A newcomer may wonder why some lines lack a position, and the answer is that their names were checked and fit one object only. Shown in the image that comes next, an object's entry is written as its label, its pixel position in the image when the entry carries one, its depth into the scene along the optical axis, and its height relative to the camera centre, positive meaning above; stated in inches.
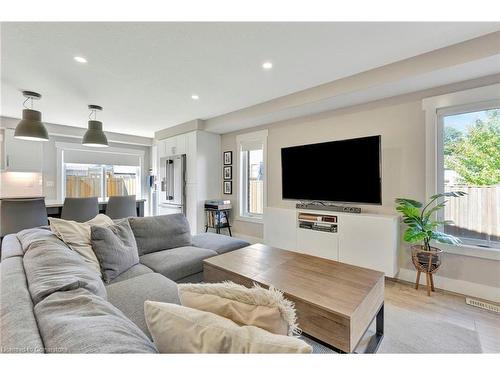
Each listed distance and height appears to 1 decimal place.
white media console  102.9 -24.6
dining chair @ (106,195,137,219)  146.7 -12.0
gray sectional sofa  24.3 -16.3
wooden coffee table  48.6 -25.7
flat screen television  110.8 +9.4
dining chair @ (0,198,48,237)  114.6 -13.2
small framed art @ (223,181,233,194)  187.0 +1.2
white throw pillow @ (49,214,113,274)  68.7 -15.0
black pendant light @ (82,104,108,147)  139.1 +32.8
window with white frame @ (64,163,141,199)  211.9 +8.6
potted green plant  89.7 -18.6
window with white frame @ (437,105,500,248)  89.4 +7.6
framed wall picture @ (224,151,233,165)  186.4 +25.7
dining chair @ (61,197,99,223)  131.5 -12.1
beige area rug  63.1 -44.2
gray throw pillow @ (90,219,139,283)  69.5 -19.8
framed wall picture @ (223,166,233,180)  186.5 +13.0
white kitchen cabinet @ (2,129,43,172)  165.8 +25.8
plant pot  91.0 -28.8
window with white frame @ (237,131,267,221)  168.2 +10.9
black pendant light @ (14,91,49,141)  116.4 +32.4
